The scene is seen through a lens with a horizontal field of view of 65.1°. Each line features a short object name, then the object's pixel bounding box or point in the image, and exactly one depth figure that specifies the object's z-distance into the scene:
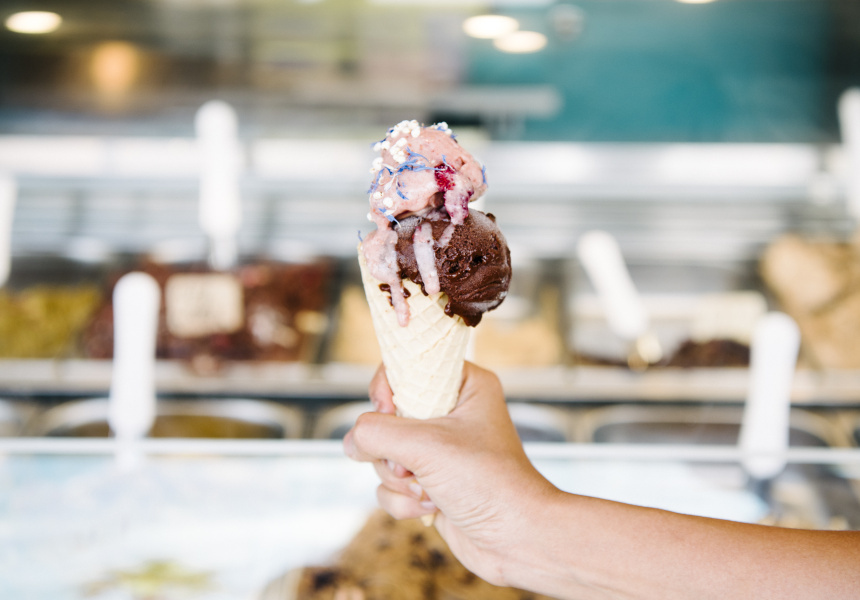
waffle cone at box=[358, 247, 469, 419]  1.14
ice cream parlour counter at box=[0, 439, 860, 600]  1.44
